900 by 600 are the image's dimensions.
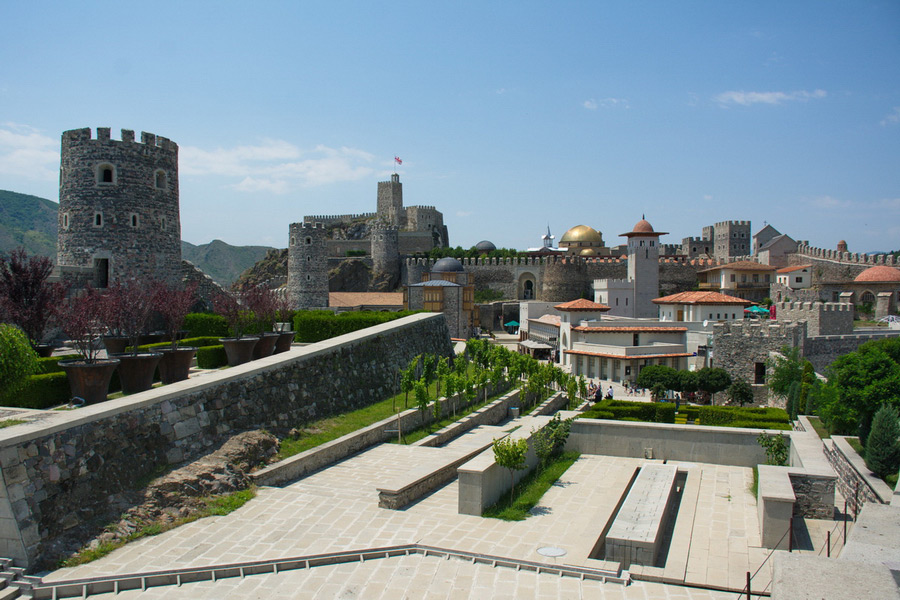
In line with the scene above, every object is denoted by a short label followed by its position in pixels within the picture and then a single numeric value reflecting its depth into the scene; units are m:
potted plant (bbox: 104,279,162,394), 10.64
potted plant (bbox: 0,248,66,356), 12.12
